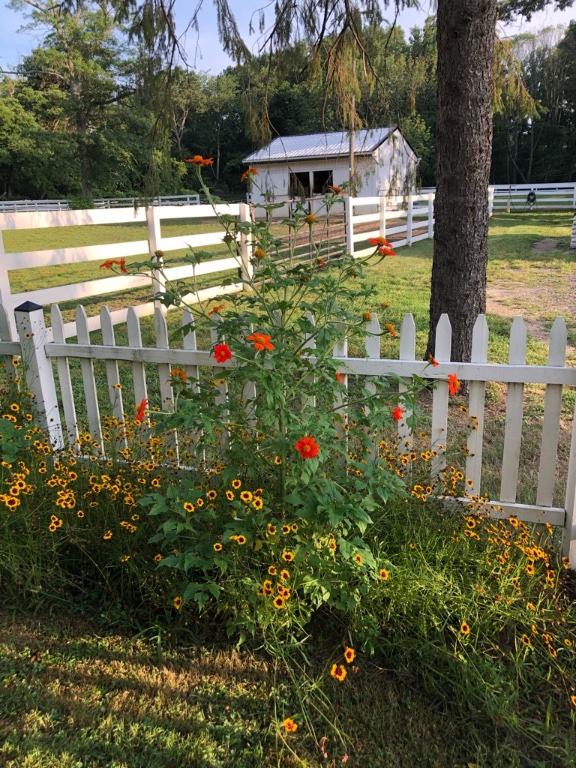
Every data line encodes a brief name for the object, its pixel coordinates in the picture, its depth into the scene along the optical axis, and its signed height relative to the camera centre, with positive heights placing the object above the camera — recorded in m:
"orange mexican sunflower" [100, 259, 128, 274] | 2.28 -0.18
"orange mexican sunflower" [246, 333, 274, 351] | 1.78 -0.38
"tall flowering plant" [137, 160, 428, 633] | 1.99 -0.95
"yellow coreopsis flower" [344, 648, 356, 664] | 1.81 -1.32
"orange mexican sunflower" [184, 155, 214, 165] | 2.16 +0.19
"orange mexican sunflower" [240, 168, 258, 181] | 2.34 +0.15
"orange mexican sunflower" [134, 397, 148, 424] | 2.26 -0.73
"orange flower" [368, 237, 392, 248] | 2.21 -0.13
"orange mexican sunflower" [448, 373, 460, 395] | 2.32 -0.68
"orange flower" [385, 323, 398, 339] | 2.33 -0.47
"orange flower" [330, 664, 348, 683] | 1.72 -1.31
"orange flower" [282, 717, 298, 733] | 1.65 -1.38
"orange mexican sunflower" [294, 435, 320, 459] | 1.79 -0.70
